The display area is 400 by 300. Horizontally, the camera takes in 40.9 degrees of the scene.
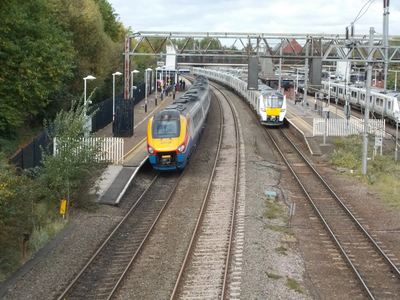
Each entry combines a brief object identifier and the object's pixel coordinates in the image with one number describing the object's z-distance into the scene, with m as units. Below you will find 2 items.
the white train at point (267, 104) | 35.59
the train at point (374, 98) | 35.25
